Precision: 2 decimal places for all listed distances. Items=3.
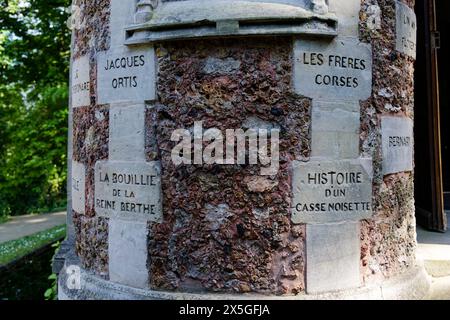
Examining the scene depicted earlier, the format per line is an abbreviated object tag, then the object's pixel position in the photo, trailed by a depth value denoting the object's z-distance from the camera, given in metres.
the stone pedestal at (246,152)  3.38
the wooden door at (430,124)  6.20
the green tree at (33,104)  12.41
